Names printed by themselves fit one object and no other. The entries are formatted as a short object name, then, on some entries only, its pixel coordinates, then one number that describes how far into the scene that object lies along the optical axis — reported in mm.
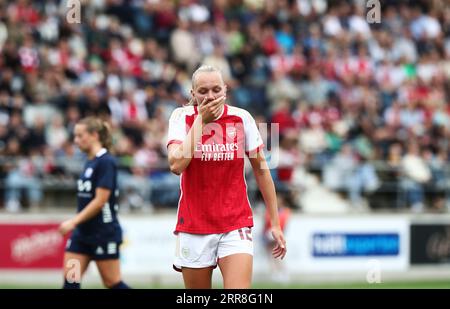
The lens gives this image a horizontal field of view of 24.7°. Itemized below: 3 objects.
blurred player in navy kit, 10633
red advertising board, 18094
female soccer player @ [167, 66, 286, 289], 7770
